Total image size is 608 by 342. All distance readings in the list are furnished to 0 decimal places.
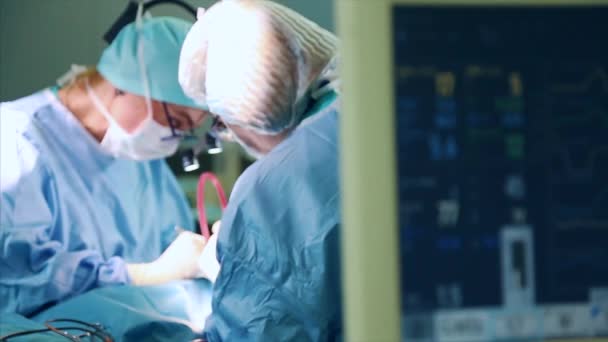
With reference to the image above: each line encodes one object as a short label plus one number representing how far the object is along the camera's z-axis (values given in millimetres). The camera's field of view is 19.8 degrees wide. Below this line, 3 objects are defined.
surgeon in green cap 3192
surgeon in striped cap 3062
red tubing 3338
